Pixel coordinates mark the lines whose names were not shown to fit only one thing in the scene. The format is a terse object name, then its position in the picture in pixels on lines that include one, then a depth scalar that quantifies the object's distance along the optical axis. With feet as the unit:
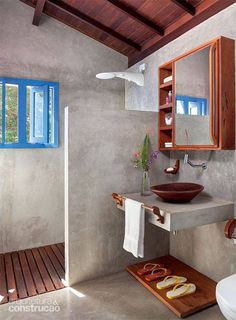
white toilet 4.74
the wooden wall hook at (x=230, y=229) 6.59
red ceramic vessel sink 7.18
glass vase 8.75
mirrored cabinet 7.17
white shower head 10.57
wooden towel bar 6.78
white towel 7.45
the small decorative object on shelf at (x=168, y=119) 8.99
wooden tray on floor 6.89
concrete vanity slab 6.63
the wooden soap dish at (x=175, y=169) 9.26
